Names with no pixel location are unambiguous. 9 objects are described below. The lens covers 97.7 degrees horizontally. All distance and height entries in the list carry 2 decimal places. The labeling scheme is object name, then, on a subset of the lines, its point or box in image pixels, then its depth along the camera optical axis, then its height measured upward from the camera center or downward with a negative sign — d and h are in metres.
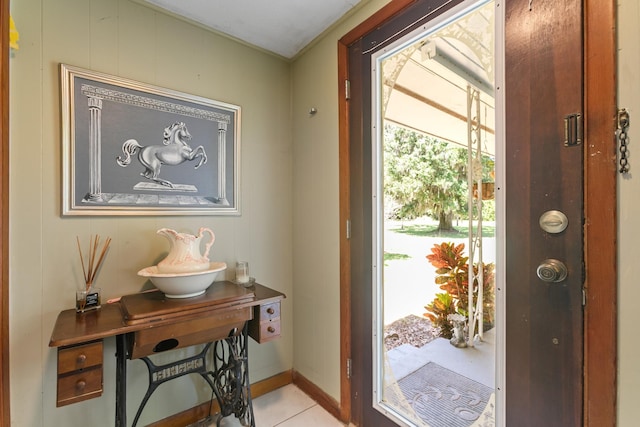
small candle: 1.66 -0.36
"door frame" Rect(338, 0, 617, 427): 0.79 -0.01
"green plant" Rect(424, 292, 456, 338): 1.20 -0.44
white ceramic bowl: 1.26 -0.32
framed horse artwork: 1.32 +0.34
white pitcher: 1.31 -0.21
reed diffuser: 1.25 -0.30
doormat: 1.11 -0.81
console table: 1.05 -0.54
